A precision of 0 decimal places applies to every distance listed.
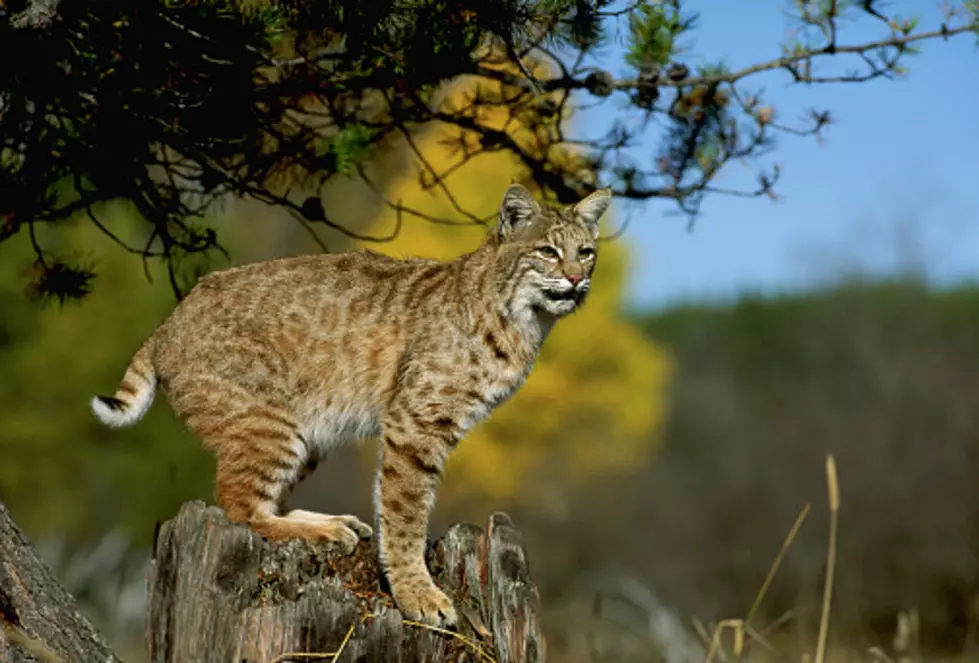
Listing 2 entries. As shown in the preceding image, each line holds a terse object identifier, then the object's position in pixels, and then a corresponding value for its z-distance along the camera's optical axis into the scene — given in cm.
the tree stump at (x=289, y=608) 650
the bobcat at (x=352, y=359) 844
